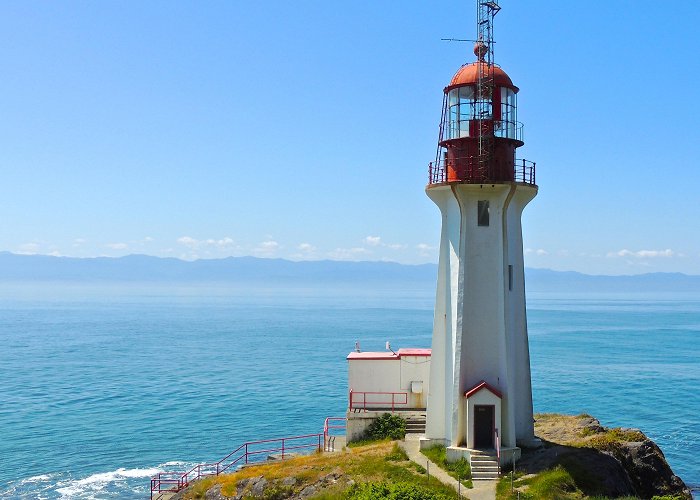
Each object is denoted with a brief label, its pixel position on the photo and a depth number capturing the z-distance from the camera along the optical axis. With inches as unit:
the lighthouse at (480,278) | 950.4
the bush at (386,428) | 1109.7
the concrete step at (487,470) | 904.8
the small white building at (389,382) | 1187.9
